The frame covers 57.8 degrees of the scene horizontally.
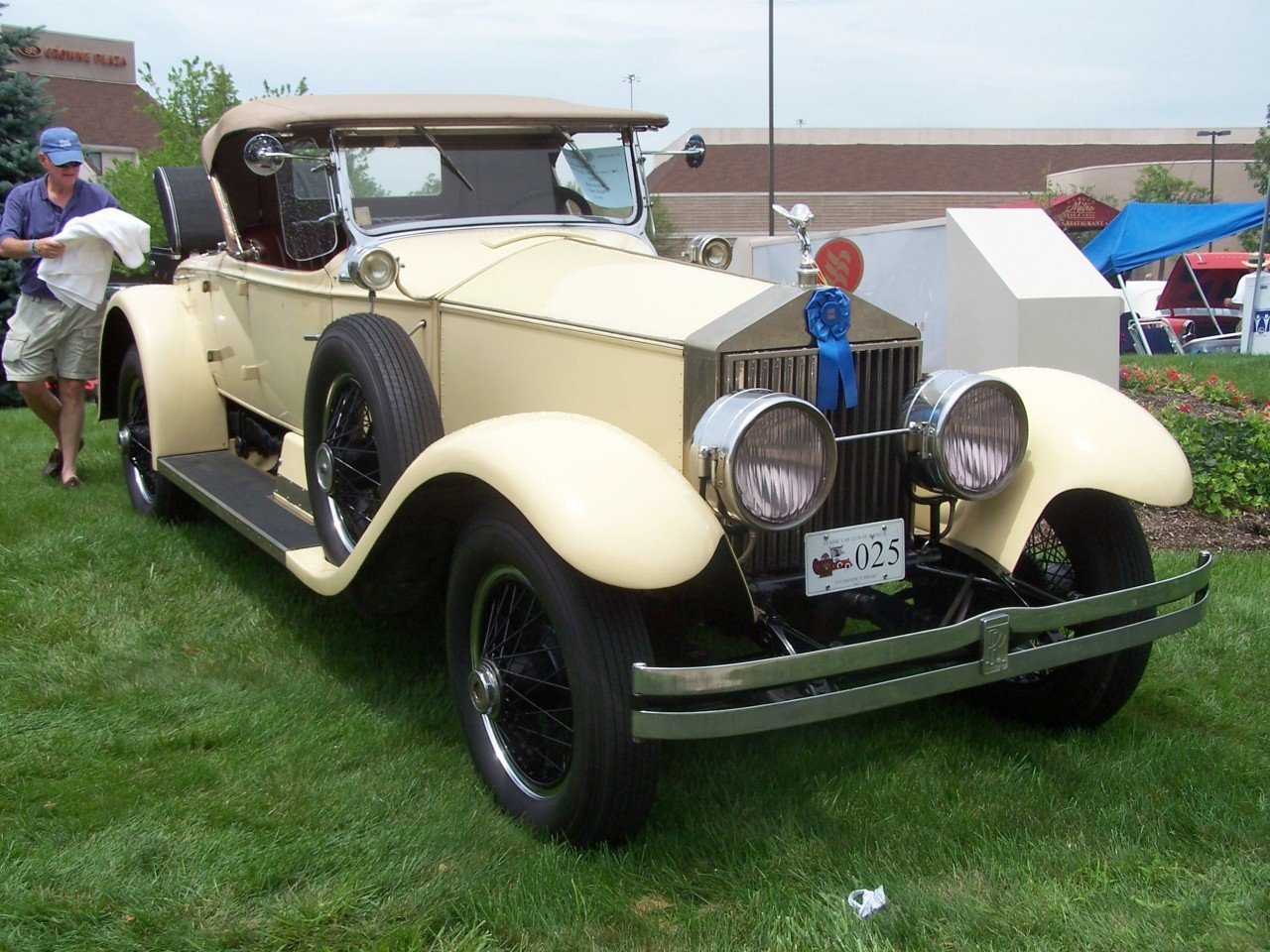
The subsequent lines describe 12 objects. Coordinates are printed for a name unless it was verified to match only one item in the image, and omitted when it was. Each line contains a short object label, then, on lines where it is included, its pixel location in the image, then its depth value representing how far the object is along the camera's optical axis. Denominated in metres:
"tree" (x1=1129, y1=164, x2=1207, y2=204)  39.12
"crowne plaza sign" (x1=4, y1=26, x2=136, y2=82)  32.62
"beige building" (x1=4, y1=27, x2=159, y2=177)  32.25
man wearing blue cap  5.68
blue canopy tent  15.62
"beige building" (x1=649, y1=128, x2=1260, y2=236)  44.38
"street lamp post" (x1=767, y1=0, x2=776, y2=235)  18.21
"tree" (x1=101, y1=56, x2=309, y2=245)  15.08
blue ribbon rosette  2.77
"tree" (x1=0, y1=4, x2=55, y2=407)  10.42
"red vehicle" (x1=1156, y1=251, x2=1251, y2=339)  20.14
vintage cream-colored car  2.48
